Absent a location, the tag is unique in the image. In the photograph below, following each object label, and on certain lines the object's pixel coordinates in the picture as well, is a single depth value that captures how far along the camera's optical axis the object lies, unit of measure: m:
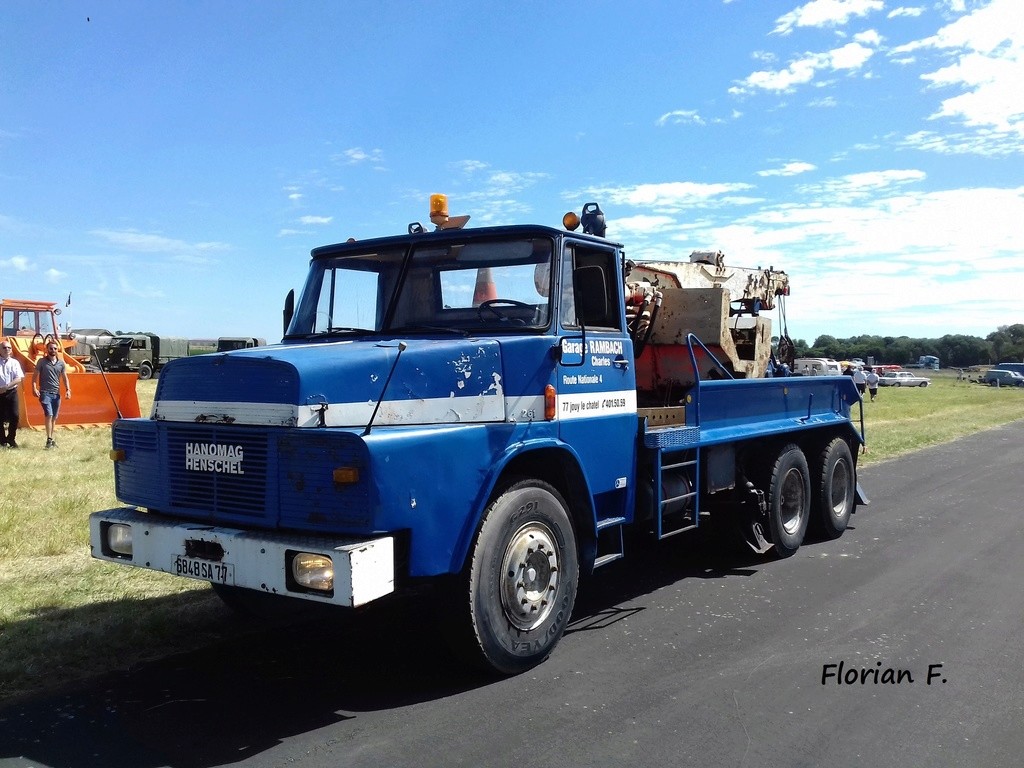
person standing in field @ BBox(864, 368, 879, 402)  31.43
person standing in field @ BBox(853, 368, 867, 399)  27.75
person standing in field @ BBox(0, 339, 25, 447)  13.36
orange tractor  15.73
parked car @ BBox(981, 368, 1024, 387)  58.57
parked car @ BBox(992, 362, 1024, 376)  61.04
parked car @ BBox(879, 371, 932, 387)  56.47
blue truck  3.96
